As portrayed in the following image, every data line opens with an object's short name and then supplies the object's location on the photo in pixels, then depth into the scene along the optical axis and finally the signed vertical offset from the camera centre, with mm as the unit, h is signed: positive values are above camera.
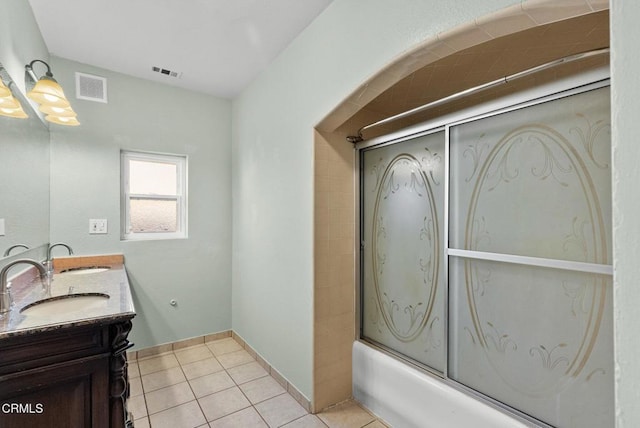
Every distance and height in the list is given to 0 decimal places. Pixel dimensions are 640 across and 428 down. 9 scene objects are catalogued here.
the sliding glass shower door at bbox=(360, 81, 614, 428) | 1170 -188
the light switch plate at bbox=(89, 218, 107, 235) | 2656 -98
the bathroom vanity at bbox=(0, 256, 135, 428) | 1113 -599
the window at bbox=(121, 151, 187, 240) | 2910 +194
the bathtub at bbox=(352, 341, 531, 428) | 1468 -1029
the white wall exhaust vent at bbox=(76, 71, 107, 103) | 2617 +1128
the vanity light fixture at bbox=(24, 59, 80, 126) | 1741 +697
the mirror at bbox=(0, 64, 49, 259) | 1605 +230
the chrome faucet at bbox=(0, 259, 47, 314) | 1246 -328
